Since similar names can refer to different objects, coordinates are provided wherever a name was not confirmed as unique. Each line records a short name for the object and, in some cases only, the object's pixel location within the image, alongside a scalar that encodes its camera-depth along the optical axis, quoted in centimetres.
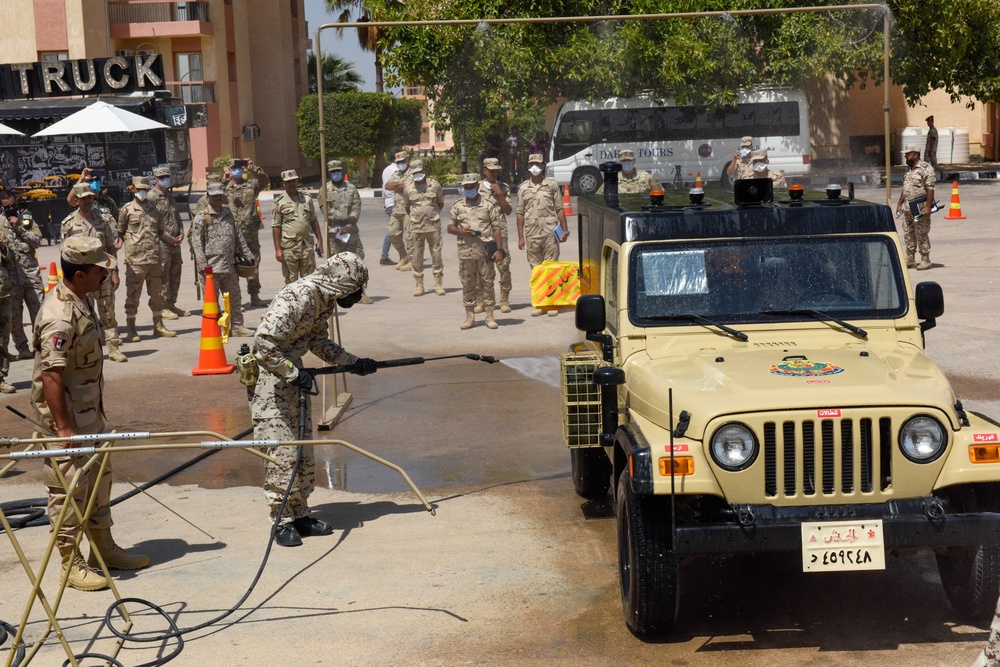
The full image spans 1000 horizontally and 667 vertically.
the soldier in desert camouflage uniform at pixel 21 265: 1313
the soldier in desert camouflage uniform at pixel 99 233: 1353
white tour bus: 2888
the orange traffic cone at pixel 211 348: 1265
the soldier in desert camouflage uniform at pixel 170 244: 1538
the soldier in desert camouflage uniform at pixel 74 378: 633
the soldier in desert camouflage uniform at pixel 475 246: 1478
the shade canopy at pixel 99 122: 2609
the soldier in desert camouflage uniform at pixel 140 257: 1470
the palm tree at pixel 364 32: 5047
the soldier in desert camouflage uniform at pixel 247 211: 1692
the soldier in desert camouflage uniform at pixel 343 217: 1675
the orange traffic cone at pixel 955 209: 2483
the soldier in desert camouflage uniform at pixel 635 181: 1520
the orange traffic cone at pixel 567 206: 2846
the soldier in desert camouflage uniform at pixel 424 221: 1781
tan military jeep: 522
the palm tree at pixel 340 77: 5731
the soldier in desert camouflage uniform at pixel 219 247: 1471
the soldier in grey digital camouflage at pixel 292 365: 715
